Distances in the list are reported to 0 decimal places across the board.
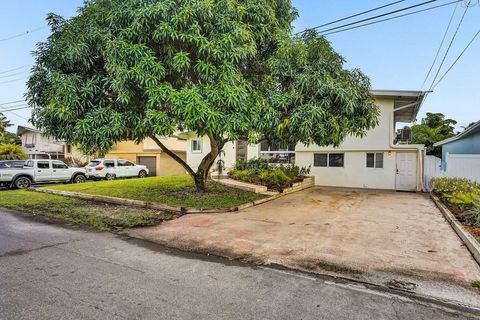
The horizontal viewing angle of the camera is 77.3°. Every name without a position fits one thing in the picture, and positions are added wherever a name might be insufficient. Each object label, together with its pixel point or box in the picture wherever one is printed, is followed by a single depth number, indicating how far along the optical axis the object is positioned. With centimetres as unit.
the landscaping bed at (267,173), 1439
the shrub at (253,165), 1685
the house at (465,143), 1588
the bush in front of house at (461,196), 761
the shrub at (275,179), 1417
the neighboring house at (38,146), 3175
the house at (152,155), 2688
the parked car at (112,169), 2038
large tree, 719
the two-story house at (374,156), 1588
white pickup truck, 1565
